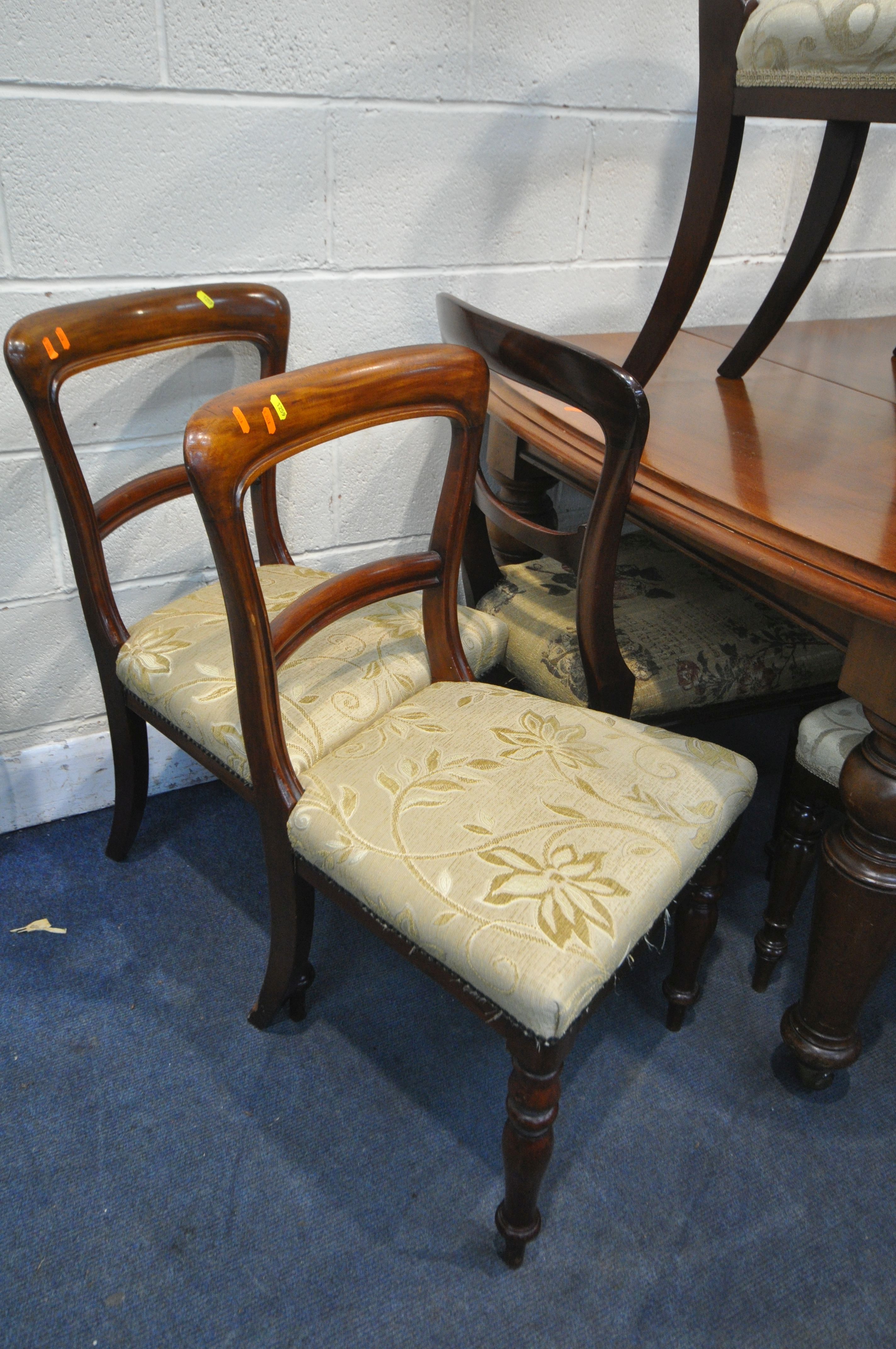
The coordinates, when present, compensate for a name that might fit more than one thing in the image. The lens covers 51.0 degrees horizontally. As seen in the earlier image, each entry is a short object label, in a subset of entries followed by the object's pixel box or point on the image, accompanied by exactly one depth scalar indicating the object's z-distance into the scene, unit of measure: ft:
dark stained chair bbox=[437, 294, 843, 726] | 3.62
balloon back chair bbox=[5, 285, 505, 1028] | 3.59
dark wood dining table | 2.97
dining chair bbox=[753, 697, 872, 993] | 3.51
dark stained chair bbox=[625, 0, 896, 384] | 3.28
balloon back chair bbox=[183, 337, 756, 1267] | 2.70
